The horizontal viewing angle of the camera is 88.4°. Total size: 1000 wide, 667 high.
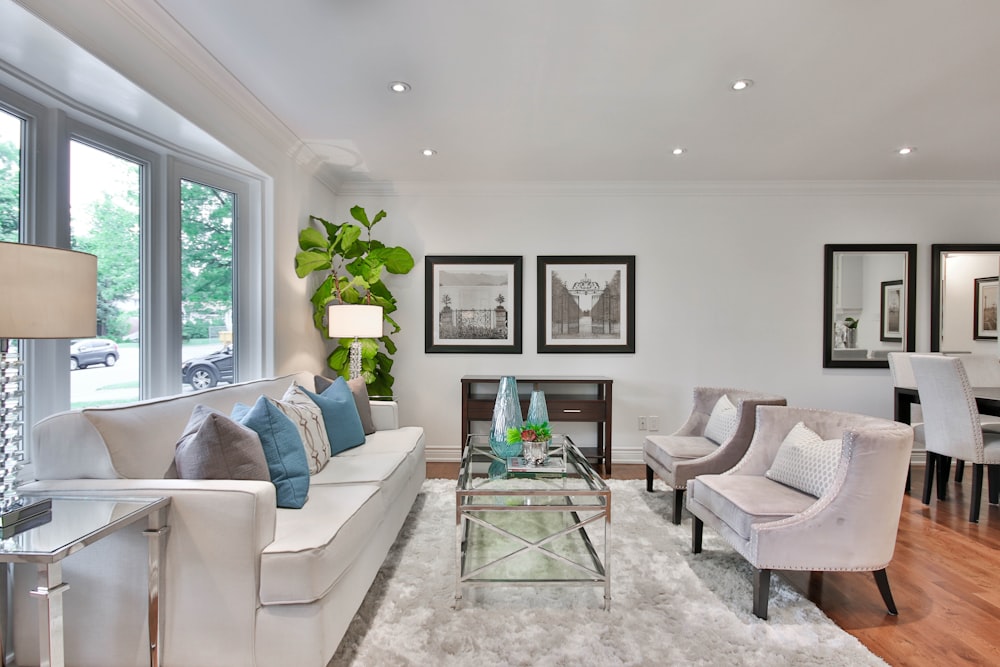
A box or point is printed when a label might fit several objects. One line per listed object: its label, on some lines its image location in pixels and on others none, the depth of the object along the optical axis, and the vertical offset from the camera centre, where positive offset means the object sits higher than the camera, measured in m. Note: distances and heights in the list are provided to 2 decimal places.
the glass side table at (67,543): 1.24 -0.54
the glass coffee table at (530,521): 2.16 -1.00
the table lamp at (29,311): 1.26 +0.05
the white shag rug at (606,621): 1.81 -1.15
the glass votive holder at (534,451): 2.59 -0.62
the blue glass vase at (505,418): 2.64 -0.46
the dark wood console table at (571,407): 4.25 -0.65
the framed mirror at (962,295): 4.52 +0.30
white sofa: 1.61 -0.82
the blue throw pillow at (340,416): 2.94 -0.51
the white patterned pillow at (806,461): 2.17 -0.59
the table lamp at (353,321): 3.69 +0.06
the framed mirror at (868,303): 4.56 +0.23
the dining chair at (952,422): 3.21 -0.60
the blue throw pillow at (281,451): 2.03 -0.49
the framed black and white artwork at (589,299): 4.63 +0.27
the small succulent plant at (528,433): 2.61 -0.53
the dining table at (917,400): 3.29 -0.53
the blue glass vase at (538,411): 2.70 -0.43
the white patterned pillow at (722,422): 3.18 -0.59
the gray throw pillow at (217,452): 1.80 -0.44
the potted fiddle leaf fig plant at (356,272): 3.94 +0.45
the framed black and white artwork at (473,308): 4.65 +0.19
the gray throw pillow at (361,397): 3.33 -0.46
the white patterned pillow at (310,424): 2.49 -0.48
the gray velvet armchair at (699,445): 2.95 -0.74
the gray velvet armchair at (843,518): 1.98 -0.75
